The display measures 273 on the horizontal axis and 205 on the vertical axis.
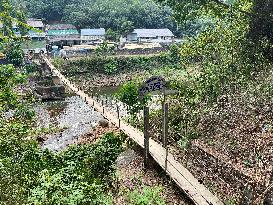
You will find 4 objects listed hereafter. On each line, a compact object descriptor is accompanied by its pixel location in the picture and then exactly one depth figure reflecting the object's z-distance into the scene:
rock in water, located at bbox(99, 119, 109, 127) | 10.70
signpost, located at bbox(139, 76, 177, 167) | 6.03
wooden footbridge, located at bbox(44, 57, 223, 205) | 4.96
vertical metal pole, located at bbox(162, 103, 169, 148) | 6.22
